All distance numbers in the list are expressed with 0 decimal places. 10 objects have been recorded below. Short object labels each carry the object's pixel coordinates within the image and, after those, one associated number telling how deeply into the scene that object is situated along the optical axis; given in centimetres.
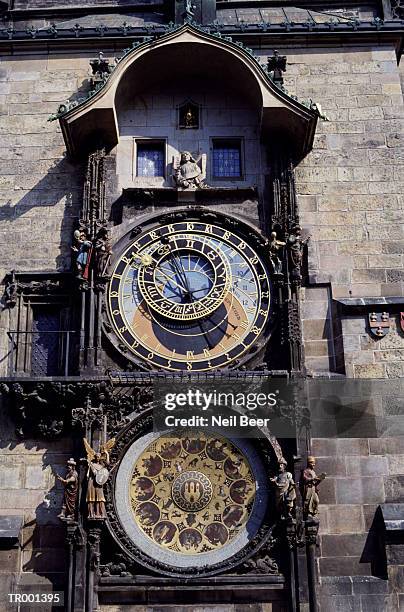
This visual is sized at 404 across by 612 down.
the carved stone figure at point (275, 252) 1334
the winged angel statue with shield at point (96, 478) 1177
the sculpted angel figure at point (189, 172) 1408
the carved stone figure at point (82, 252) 1317
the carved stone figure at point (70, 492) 1179
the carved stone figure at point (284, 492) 1179
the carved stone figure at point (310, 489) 1180
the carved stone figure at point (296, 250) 1331
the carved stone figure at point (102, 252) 1323
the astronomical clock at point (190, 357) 1205
